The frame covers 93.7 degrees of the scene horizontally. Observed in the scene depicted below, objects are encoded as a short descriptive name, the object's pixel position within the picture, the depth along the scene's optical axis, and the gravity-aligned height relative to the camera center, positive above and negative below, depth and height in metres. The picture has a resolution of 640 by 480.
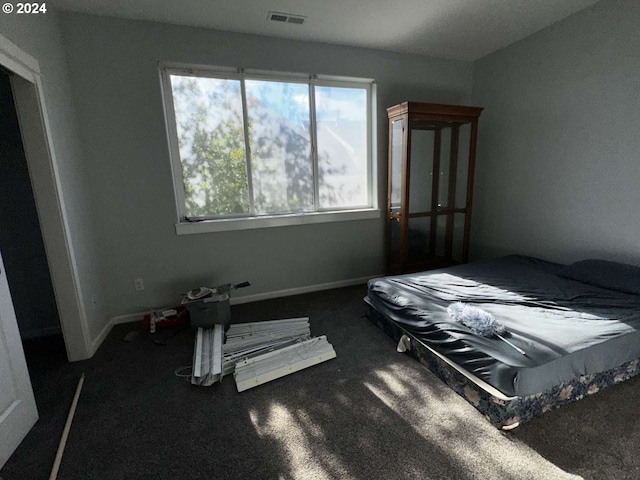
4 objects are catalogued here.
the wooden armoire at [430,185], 3.05 -0.10
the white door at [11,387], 1.39 -0.95
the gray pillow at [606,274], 2.12 -0.78
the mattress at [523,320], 1.45 -0.88
